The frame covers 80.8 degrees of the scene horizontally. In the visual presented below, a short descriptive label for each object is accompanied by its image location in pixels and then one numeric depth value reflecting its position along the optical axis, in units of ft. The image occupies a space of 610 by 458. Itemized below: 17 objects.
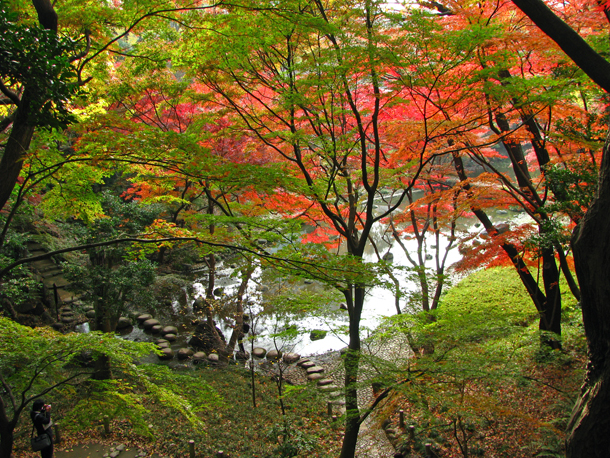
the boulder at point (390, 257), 57.89
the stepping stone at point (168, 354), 34.84
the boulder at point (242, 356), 35.50
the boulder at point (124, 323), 39.55
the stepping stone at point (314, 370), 33.94
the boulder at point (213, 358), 34.27
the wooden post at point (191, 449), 19.15
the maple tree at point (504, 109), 14.55
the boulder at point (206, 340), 35.42
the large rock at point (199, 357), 34.30
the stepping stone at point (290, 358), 35.42
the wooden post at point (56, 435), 20.77
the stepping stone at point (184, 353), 34.81
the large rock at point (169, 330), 39.14
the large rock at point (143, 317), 41.51
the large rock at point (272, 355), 36.30
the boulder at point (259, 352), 36.69
